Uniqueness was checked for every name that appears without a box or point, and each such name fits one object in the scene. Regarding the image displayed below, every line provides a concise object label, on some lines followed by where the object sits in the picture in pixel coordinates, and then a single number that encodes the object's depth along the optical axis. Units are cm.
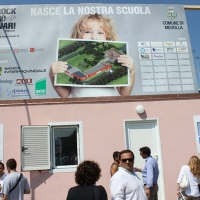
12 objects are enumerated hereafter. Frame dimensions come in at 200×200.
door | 755
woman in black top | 298
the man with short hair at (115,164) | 534
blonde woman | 491
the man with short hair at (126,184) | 324
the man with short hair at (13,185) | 434
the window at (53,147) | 698
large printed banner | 801
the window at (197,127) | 761
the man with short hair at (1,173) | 485
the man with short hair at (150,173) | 543
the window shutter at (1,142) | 710
